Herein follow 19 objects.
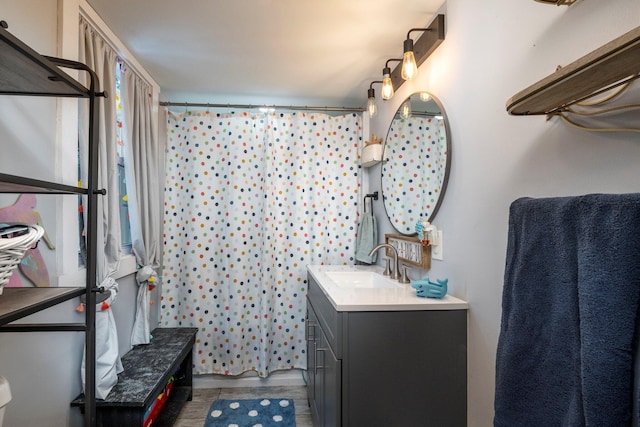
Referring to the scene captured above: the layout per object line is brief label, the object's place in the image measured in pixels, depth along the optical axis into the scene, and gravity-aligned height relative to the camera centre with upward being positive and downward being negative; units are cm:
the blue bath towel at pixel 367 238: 266 -21
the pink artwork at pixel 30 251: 128 -16
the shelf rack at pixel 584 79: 58 +28
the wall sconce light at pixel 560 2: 89 +56
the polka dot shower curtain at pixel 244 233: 277 -19
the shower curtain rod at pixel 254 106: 277 +88
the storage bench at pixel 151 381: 167 -94
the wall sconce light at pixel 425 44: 164 +87
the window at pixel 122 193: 221 +11
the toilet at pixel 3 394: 90 -50
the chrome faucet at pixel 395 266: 203 -33
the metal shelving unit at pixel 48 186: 87 +7
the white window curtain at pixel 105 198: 170 +7
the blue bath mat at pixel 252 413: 229 -145
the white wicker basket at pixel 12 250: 80 -10
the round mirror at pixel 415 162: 166 +28
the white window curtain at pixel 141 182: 217 +19
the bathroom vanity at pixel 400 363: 137 -62
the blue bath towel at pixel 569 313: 64 -22
